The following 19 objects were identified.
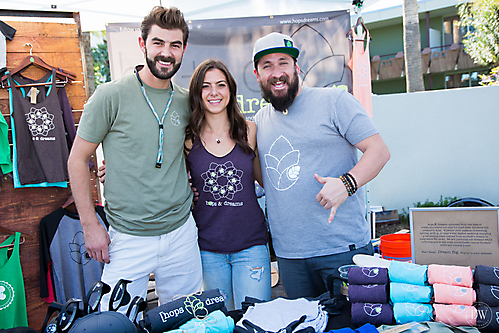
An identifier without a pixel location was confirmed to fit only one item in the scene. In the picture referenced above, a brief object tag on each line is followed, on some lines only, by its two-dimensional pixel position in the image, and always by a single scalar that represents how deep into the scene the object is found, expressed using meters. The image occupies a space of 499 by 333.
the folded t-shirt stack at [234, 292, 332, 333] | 1.17
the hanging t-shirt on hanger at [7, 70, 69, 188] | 2.98
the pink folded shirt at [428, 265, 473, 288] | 1.19
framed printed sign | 1.42
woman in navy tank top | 1.94
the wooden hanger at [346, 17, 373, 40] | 3.88
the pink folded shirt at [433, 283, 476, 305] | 1.15
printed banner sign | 3.97
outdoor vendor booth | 1.16
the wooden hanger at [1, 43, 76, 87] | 3.00
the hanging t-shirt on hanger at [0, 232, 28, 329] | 2.86
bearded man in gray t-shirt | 1.82
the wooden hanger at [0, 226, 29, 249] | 2.91
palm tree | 7.84
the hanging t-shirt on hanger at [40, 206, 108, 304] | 3.04
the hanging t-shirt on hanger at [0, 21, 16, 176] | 2.93
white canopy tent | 3.79
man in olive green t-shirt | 1.87
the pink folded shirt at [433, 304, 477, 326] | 1.12
